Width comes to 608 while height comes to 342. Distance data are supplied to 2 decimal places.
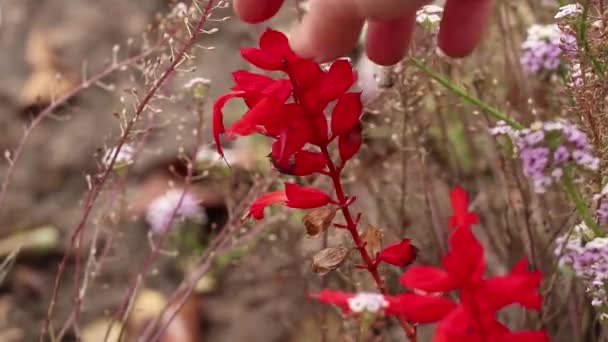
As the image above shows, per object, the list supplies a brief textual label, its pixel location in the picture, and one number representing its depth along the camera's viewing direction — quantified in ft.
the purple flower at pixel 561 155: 2.42
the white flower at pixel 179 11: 3.08
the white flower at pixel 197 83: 2.95
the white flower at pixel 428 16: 2.71
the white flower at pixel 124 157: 2.71
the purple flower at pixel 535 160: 2.45
